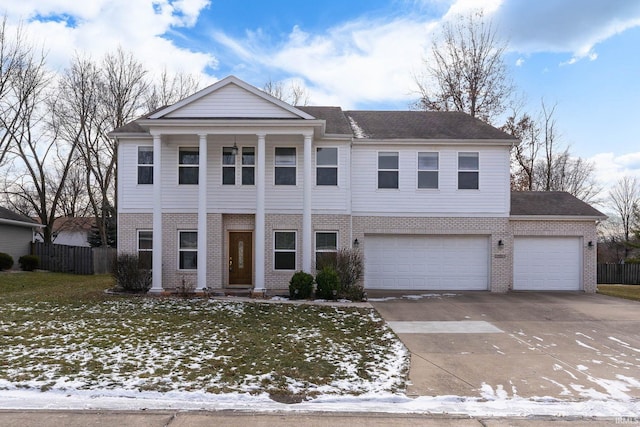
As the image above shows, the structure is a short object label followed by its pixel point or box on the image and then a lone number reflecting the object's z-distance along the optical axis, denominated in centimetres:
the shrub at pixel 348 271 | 1311
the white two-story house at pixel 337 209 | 1400
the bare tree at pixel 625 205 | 4066
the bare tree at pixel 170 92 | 2987
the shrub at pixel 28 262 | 2198
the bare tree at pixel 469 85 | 2545
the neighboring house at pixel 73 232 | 3763
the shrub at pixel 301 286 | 1293
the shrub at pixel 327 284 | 1279
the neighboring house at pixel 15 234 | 2233
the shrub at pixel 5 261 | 2046
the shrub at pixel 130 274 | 1377
